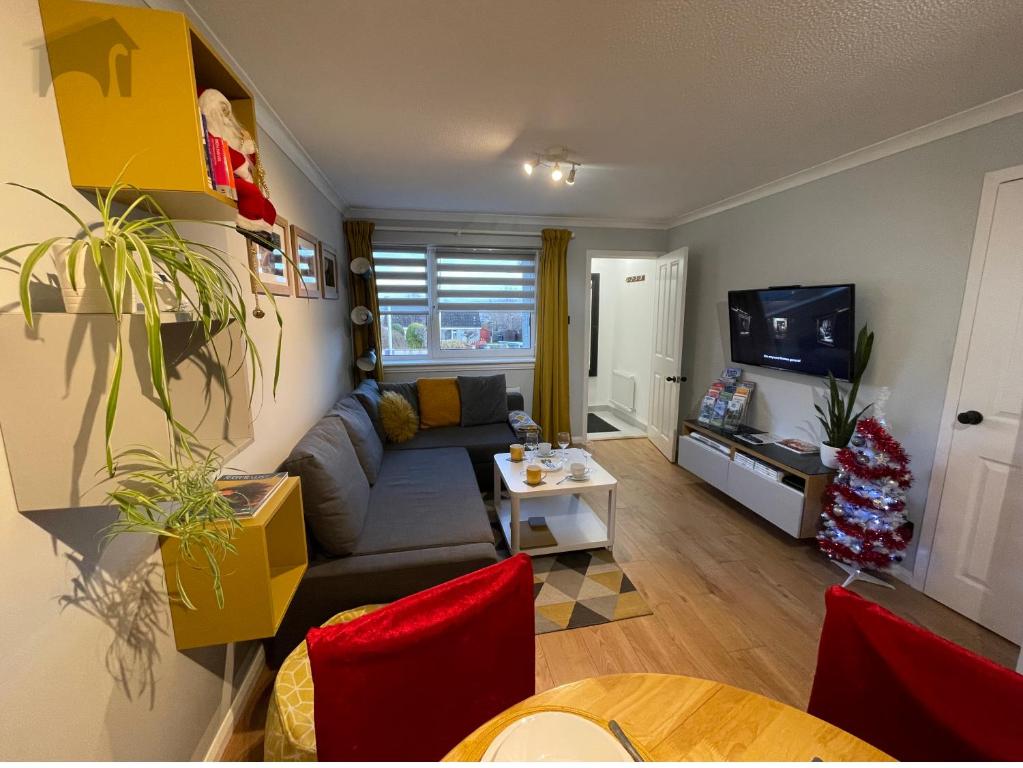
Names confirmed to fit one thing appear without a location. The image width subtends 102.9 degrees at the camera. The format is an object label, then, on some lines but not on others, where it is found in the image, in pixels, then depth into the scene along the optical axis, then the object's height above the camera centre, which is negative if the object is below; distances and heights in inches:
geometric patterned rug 79.4 -57.5
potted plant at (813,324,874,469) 93.2 -22.5
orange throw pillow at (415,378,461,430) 146.3 -31.1
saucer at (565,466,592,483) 96.3 -37.7
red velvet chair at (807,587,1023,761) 28.3 -28.6
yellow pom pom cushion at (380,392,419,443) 131.1 -32.8
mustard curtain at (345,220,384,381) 150.2 +8.5
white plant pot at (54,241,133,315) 28.2 +1.7
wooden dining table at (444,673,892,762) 28.3 -29.9
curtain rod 157.9 +33.1
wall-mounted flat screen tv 96.3 -3.3
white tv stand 95.9 -43.3
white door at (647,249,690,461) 153.1 -12.3
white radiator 216.5 -40.9
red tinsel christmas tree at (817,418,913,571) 81.4 -37.5
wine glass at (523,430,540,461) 112.4 -35.4
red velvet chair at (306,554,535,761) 33.0 -30.5
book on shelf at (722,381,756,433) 128.6 -28.5
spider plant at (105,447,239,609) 30.5 -14.6
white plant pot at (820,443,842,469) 95.4 -32.8
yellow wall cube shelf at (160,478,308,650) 42.1 -29.9
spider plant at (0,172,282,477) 23.6 +2.7
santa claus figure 36.7 +15.4
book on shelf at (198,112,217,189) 35.3 +13.7
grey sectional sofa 66.7 -40.7
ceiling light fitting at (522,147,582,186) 93.7 +36.7
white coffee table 93.0 -53.0
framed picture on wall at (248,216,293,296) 72.1 +10.0
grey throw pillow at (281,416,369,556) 67.2 -30.2
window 164.7 +6.7
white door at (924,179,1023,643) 71.0 -24.7
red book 36.1 +13.3
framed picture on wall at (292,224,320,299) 93.3 +13.8
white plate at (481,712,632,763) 26.9 -28.4
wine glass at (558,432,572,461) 114.3 -34.3
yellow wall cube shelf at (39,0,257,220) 30.9 +17.1
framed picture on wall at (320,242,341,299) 119.8 +13.4
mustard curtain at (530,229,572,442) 165.0 -9.7
